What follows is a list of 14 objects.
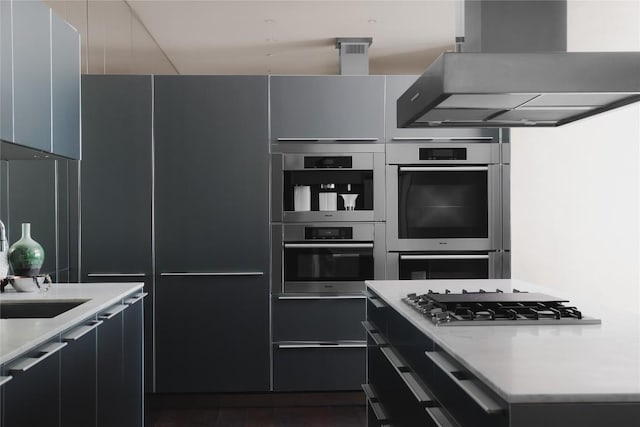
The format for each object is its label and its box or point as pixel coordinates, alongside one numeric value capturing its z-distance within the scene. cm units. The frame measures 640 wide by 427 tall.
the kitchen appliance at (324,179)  465
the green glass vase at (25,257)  320
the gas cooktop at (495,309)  230
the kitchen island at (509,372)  144
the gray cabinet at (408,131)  468
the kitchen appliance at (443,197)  468
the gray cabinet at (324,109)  466
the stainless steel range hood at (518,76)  231
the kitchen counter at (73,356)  200
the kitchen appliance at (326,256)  464
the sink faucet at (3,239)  322
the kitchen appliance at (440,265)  469
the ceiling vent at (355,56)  537
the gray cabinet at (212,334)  459
